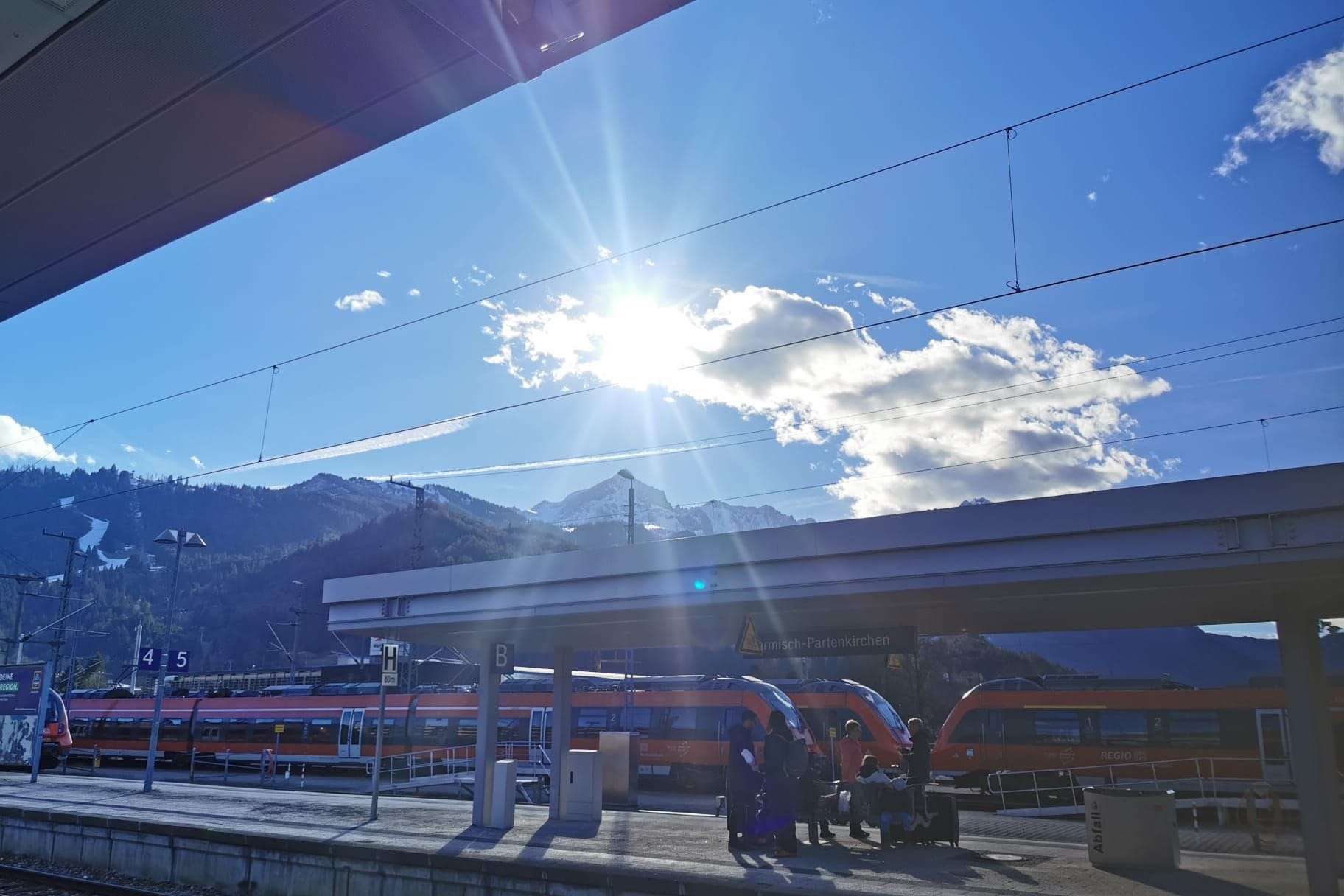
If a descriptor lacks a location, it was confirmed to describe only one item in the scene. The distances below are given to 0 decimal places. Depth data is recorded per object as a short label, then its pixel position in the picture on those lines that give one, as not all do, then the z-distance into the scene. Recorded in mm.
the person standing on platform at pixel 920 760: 13555
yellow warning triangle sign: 13367
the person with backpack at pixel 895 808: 13438
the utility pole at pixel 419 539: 48719
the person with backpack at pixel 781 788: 11797
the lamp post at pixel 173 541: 24262
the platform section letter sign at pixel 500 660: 16438
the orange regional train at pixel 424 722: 28969
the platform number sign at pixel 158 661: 25047
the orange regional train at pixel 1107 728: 22859
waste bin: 11484
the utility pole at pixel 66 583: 35750
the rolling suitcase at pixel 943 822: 13609
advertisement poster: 25438
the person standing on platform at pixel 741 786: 12727
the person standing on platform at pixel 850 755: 15422
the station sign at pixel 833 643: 13852
